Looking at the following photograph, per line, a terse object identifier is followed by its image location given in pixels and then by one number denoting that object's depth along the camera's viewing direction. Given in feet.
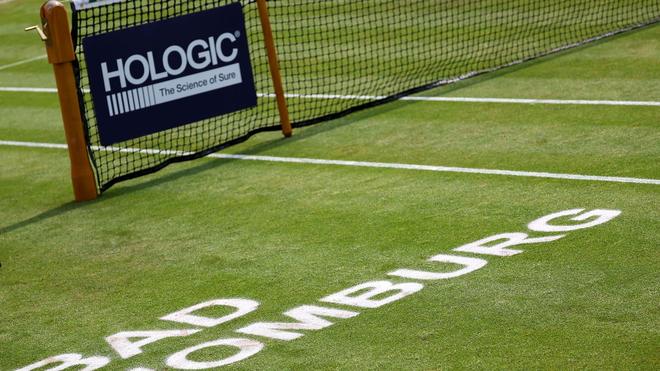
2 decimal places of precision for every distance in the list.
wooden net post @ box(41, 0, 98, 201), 39.73
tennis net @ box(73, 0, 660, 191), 47.83
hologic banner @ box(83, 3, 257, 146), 41.83
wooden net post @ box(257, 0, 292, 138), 46.16
